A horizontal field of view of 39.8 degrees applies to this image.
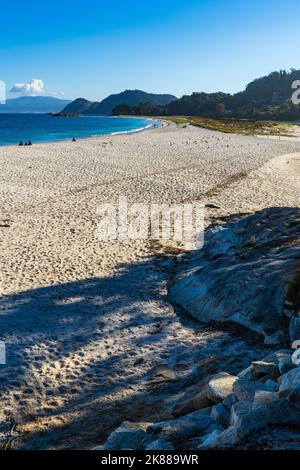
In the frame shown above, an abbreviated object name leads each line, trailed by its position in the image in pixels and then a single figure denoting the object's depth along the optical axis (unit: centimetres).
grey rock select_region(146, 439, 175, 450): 469
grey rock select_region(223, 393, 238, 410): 529
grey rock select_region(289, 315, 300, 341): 752
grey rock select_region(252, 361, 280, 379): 581
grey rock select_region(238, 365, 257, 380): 600
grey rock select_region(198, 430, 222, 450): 454
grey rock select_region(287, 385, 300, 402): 462
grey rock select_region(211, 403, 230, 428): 508
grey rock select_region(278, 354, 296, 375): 560
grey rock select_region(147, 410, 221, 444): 506
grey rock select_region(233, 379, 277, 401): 510
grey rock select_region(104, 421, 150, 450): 509
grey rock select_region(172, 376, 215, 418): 595
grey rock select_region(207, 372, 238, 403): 573
